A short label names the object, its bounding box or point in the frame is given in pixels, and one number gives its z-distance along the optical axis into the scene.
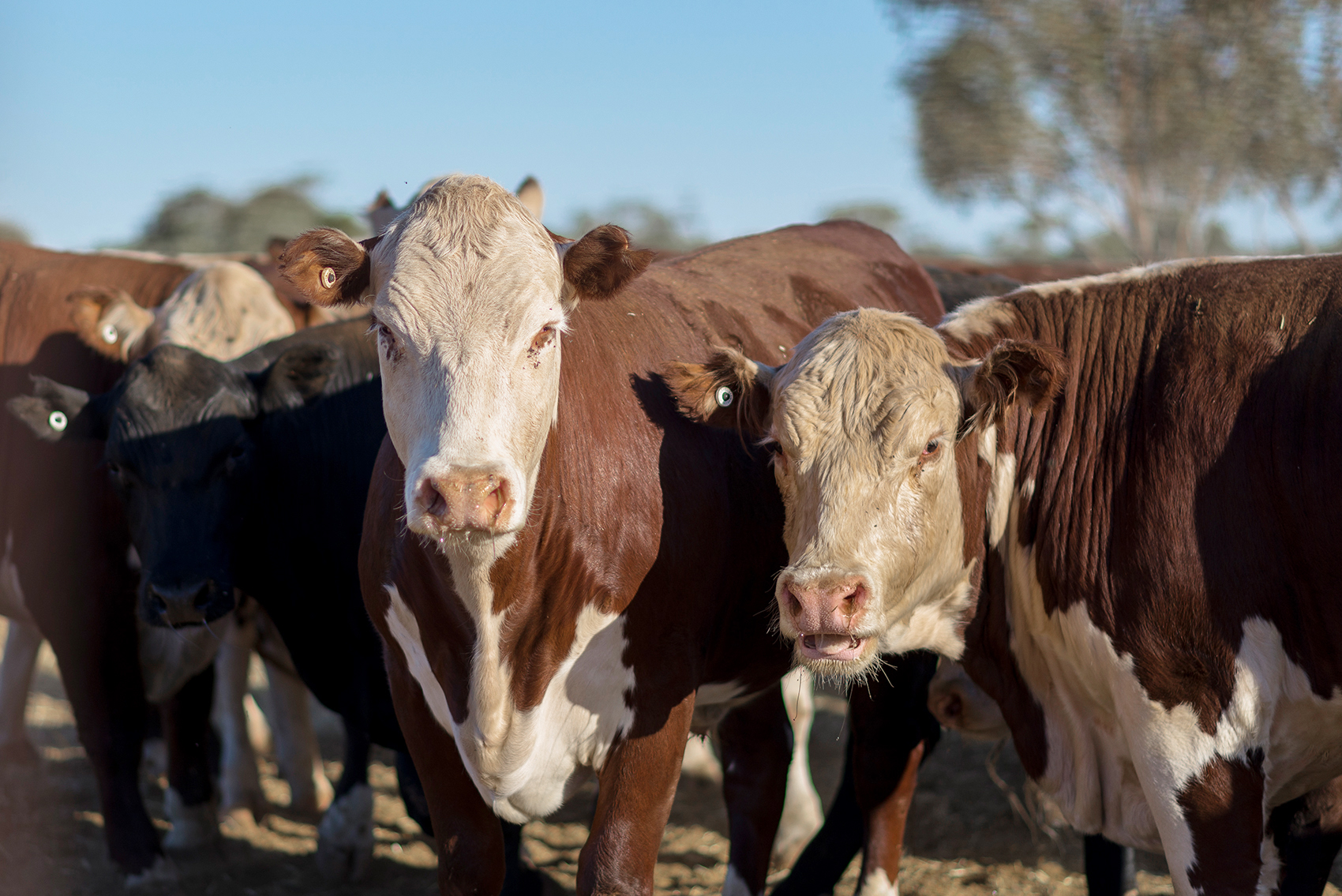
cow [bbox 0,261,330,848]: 5.65
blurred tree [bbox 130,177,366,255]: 24.92
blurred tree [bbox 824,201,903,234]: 40.88
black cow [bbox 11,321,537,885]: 4.82
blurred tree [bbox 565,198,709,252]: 47.22
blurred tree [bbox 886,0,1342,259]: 20.14
